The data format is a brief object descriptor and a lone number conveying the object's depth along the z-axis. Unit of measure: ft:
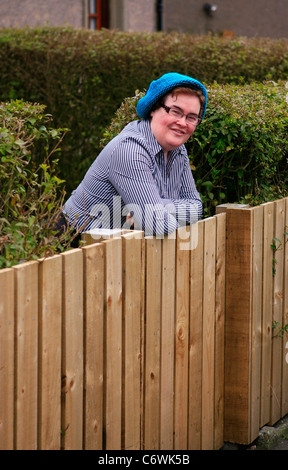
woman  22.89
